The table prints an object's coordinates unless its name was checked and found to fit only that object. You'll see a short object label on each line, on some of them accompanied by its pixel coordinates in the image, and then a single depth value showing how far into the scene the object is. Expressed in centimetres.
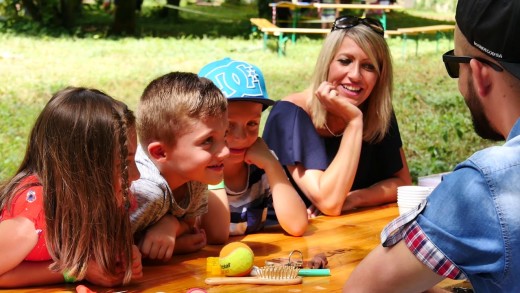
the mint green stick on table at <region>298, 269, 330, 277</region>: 257
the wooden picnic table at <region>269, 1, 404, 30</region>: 1494
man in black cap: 166
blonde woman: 349
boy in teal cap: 302
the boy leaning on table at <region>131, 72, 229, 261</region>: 267
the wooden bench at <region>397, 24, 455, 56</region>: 1374
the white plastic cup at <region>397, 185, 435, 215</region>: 305
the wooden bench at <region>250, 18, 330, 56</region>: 1308
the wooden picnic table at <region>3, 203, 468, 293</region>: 244
